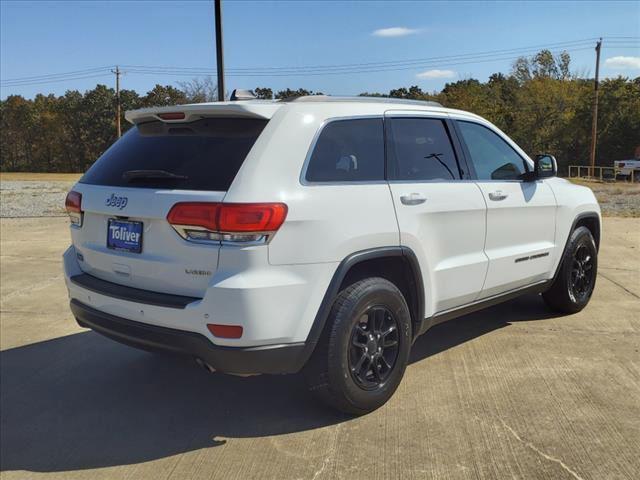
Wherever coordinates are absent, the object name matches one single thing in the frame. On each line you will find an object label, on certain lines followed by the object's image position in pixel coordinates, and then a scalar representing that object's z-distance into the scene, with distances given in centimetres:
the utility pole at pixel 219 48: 1377
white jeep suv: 291
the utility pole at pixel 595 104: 4775
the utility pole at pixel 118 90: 6103
